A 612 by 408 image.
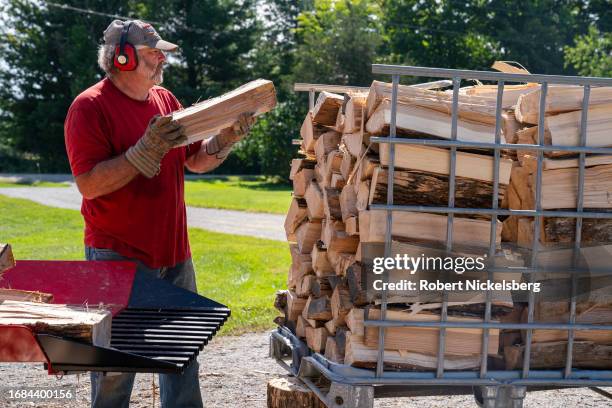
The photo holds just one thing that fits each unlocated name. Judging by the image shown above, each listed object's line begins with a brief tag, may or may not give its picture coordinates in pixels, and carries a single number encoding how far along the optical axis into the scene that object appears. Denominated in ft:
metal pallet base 9.05
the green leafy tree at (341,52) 110.22
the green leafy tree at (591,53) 87.04
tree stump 12.70
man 11.63
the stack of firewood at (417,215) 8.91
